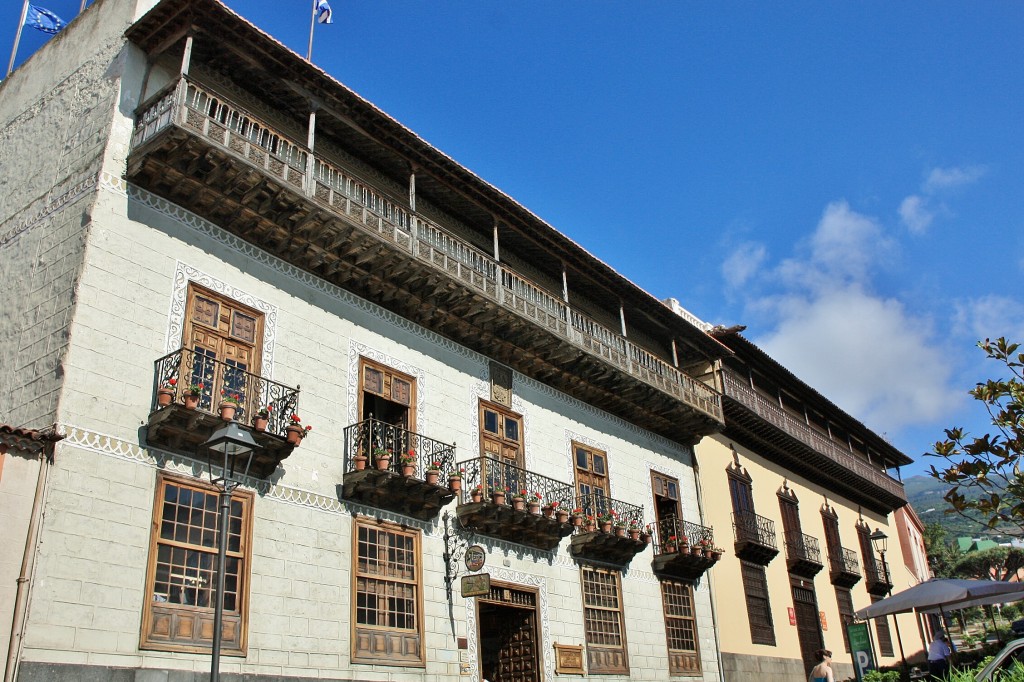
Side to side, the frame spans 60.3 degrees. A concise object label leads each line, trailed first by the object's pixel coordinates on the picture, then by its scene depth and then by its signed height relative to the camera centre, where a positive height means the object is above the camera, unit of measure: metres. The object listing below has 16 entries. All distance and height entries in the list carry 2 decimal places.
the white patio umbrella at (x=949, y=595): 17.50 +1.95
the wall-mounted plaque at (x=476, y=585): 15.66 +2.29
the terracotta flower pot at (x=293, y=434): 13.46 +4.20
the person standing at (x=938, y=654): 17.20 +0.90
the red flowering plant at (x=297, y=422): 13.66 +4.44
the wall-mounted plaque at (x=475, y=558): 16.28 +2.84
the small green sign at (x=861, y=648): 18.28 +1.12
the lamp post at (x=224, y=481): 9.45 +2.72
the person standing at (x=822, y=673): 15.36 +0.55
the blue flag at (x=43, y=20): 17.77 +13.46
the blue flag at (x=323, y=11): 18.80 +14.14
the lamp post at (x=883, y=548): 34.97 +5.94
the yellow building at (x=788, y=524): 25.39 +5.76
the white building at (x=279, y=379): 11.86 +5.60
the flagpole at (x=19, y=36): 17.86 +13.39
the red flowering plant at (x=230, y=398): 12.91 +4.65
